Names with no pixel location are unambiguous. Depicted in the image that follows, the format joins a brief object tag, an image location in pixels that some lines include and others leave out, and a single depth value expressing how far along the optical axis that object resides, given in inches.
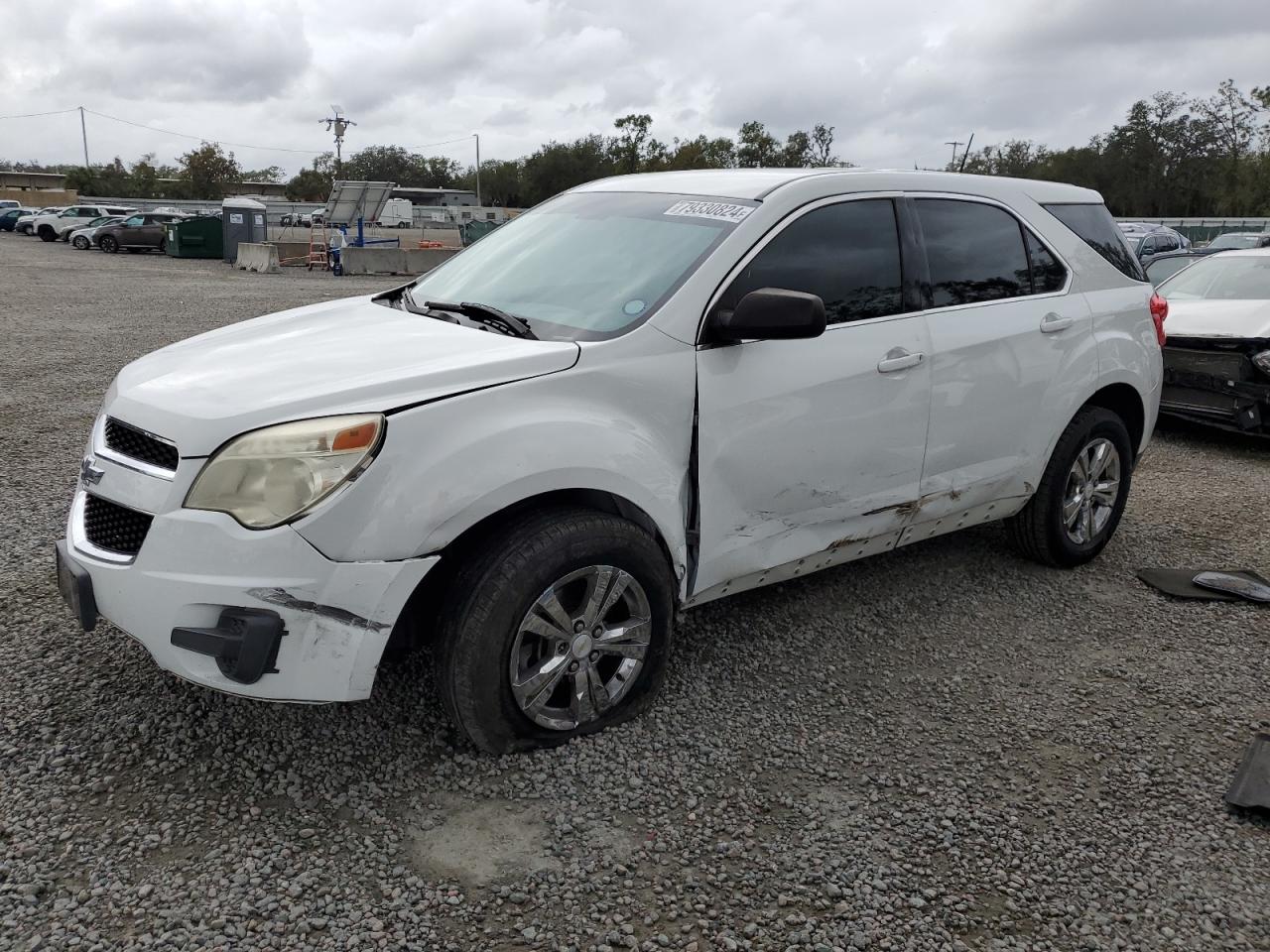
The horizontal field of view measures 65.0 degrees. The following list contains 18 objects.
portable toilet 1213.1
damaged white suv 104.6
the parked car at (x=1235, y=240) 866.1
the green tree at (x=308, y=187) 3838.6
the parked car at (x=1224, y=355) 290.4
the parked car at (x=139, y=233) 1357.0
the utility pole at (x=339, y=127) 2253.9
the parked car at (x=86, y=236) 1395.2
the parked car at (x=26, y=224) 1732.3
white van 2608.3
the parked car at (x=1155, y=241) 813.9
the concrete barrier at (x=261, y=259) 1103.0
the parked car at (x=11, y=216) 1834.4
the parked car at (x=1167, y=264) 448.5
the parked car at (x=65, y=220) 1541.6
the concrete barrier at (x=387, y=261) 1071.6
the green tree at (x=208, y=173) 3385.8
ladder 1133.7
